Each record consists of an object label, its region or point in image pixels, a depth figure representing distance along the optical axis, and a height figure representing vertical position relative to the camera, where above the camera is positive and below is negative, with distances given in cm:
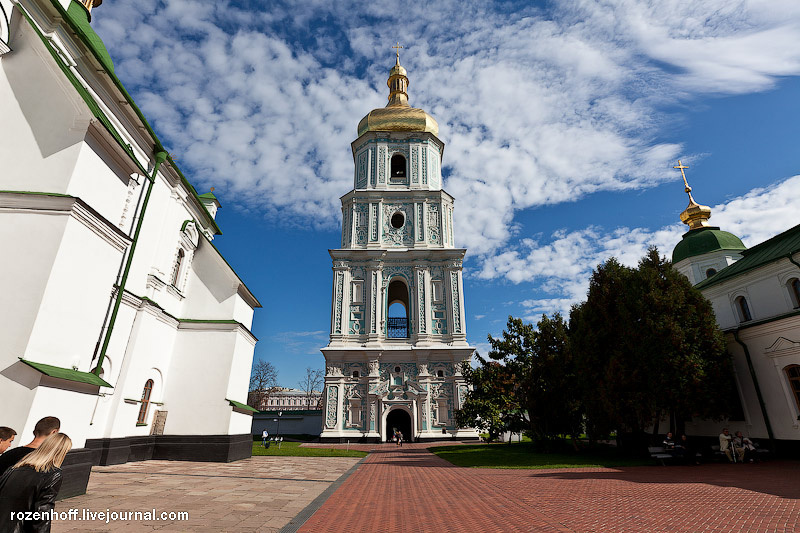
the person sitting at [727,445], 1462 -64
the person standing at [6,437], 375 -13
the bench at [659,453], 1423 -92
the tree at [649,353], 1550 +279
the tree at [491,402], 2284 +125
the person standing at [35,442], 365 -18
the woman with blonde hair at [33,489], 314 -50
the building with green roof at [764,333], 1568 +366
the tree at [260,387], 5754 +508
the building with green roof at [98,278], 738 +356
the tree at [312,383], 6938 +656
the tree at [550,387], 1983 +178
